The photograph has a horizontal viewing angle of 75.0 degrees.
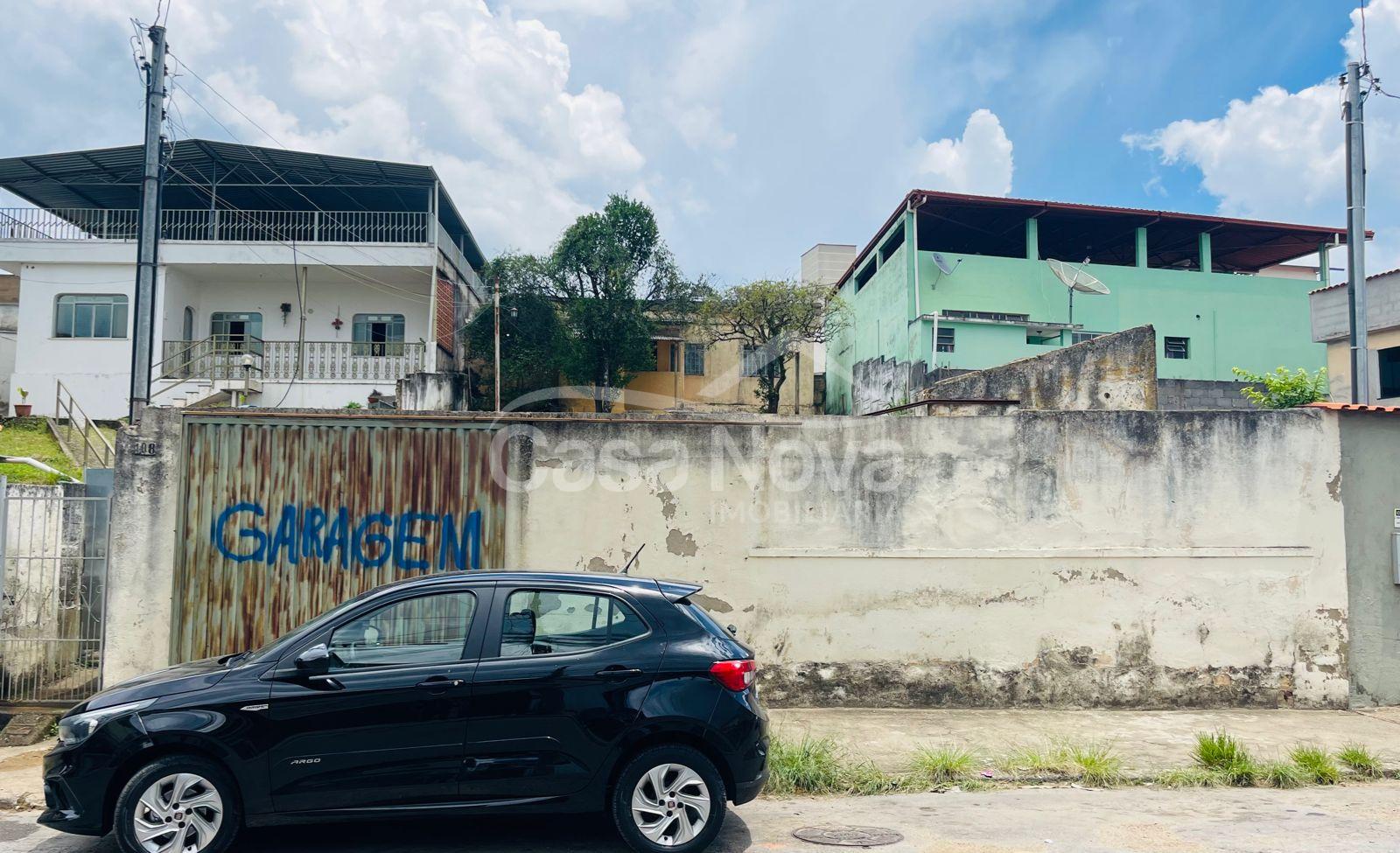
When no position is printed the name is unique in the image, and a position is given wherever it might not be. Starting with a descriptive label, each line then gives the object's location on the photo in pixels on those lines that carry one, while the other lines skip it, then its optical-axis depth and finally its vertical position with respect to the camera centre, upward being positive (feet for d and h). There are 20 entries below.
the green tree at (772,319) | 86.63 +15.51
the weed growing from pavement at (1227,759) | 22.36 -6.82
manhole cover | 17.70 -7.03
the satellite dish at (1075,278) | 71.36 +16.32
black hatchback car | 15.65 -4.41
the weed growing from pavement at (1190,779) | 22.20 -7.15
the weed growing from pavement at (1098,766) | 22.26 -6.97
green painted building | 74.33 +16.61
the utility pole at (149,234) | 42.24 +11.29
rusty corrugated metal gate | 27.35 -1.33
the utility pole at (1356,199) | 44.01 +14.04
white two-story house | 74.79 +17.06
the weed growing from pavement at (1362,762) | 23.09 -6.99
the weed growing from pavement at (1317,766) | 22.49 -6.91
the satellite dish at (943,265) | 73.56 +17.52
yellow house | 92.15 +10.36
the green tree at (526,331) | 81.61 +13.13
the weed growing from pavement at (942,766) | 22.12 -6.96
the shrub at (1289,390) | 59.57 +6.44
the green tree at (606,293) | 82.12 +16.83
